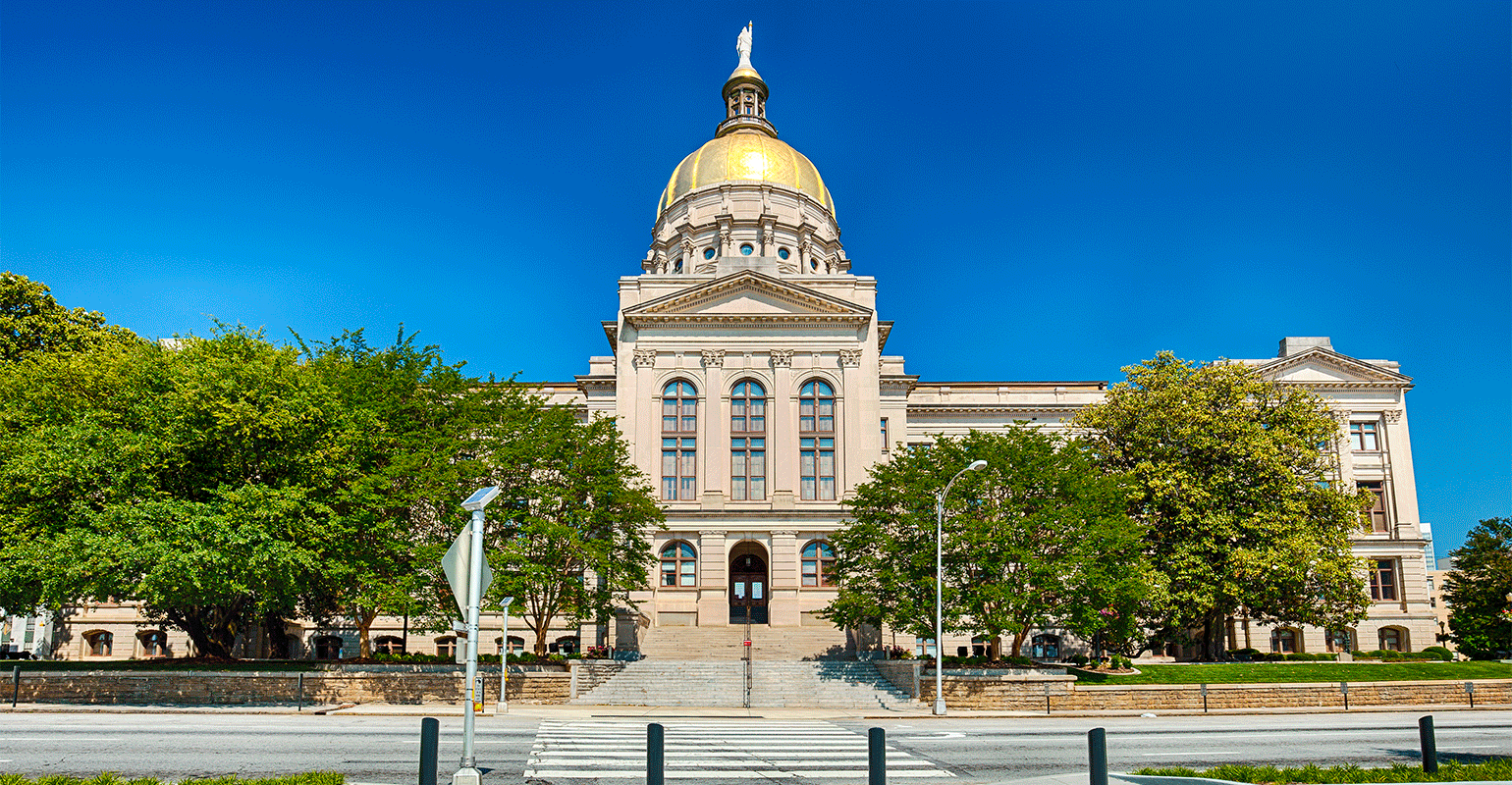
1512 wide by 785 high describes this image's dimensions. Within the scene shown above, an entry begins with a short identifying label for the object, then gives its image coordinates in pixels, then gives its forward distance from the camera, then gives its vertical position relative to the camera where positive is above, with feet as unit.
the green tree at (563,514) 126.93 +6.40
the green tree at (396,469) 111.86 +10.85
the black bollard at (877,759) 40.06 -7.61
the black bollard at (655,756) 39.65 -7.44
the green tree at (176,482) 96.48 +8.32
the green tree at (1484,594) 173.17 -5.31
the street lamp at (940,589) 109.09 -3.00
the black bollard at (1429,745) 51.08 -9.13
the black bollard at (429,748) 38.86 -7.00
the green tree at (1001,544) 121.29 +2.30
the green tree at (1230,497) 139.74 +9.33
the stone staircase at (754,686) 124.47 -15.32
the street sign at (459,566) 40.22 -0.10
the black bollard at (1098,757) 38.88 -7.30
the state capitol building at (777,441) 174.70 +22.74
